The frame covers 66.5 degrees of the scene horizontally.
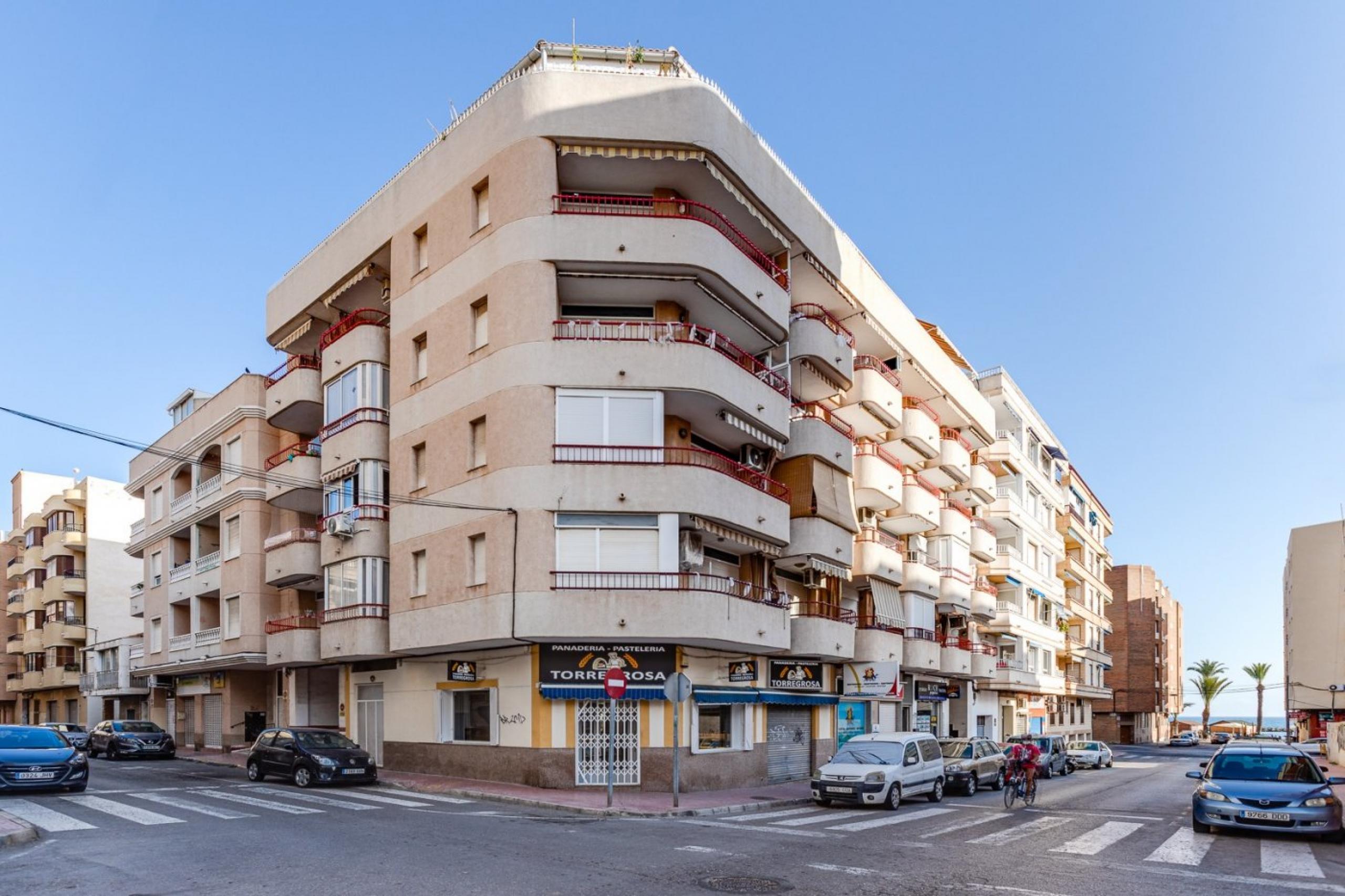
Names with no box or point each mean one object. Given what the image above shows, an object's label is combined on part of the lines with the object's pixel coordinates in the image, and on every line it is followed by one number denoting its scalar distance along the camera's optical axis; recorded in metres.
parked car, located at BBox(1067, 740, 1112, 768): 43.88
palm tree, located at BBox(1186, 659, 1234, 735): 103.44
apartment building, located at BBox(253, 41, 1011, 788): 23.91
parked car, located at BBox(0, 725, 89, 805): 19.55
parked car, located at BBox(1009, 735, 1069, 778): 36.56
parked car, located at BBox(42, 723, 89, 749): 42.12
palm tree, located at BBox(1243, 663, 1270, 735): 97.19
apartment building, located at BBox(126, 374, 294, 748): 34.94
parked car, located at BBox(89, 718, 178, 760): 35.81
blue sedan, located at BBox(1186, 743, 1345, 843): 15.10
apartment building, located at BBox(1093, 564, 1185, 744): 89.75
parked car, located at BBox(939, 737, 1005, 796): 25.66
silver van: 20.94
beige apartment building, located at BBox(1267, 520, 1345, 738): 56.41
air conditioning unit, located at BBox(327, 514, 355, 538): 28.89
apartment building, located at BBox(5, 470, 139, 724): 60.84
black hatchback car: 23.09
